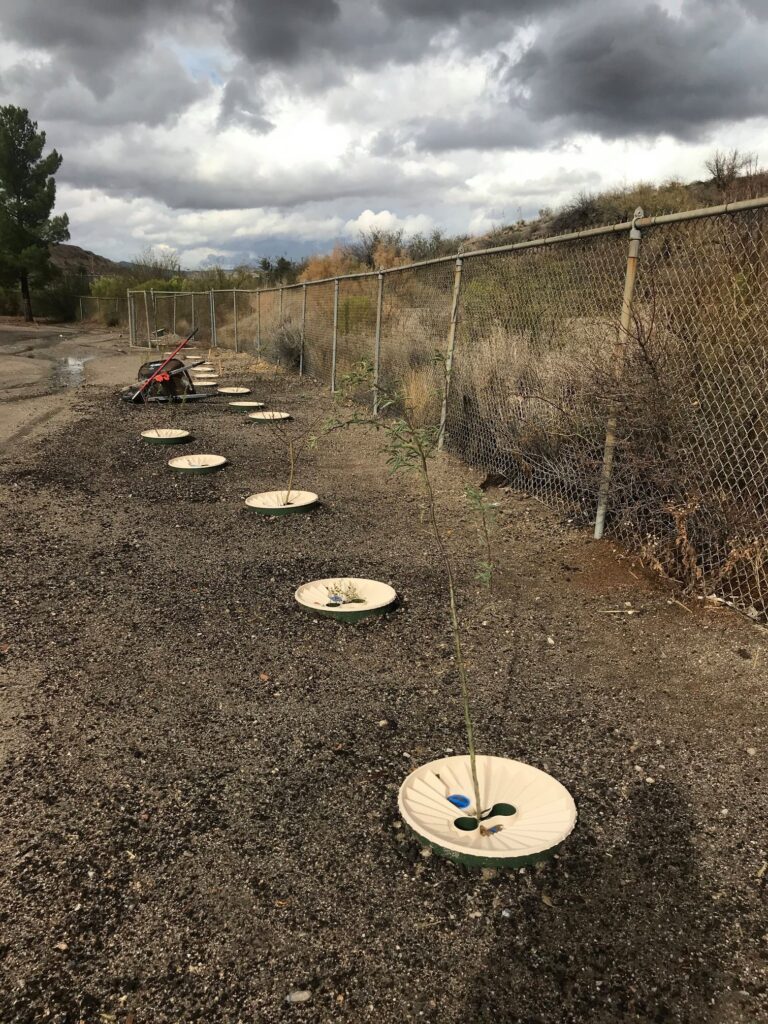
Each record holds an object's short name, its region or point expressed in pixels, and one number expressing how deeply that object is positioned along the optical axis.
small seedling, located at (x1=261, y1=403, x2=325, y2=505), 8.41
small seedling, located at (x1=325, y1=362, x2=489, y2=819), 2.29
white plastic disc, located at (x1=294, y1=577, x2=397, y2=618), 3.86
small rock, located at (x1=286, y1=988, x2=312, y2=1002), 1.71
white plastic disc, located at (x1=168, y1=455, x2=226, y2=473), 7.16
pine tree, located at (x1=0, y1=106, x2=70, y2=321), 41.62
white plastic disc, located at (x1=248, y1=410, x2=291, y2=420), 9.97
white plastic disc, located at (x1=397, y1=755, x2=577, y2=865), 2.15
